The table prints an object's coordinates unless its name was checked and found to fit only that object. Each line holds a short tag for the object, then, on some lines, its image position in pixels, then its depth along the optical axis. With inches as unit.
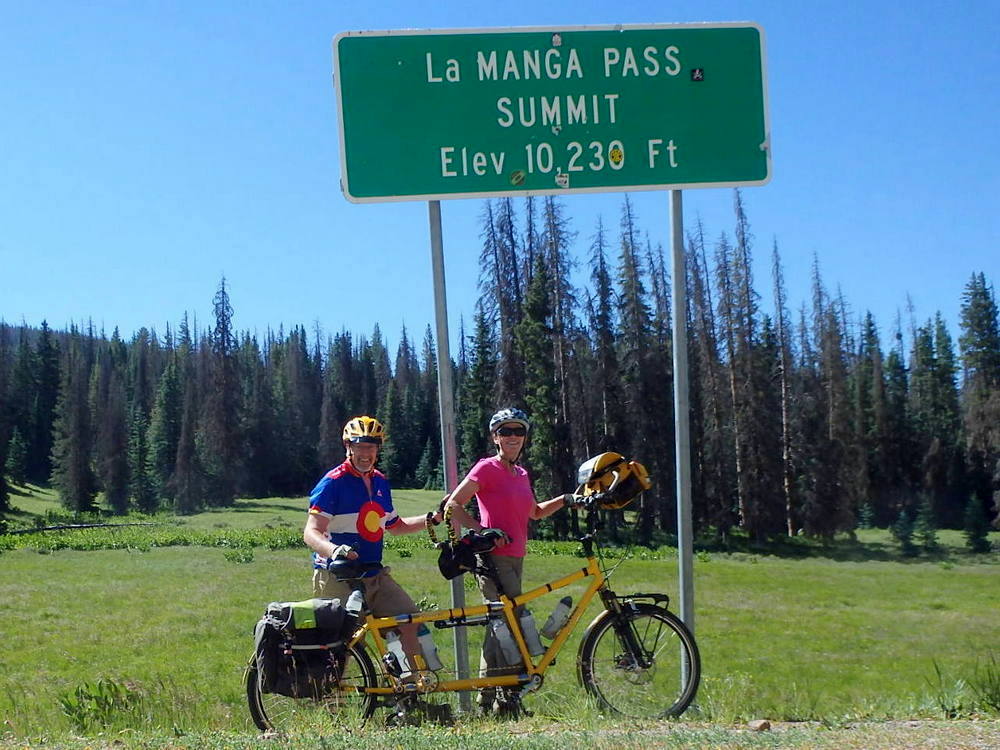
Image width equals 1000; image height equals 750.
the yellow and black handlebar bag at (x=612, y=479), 227.1
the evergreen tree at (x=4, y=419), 2365.9
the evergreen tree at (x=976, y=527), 2122.3
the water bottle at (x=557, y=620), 229.8
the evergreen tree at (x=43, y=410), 3695.9
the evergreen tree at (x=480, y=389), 1930.4
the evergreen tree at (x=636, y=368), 1979.6
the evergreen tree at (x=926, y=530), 2138.3
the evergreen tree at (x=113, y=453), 2957.7
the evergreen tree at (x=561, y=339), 1877.5
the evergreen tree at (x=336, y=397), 3309.5
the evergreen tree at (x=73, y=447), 2876.5
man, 230.7
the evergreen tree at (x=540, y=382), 1861.5
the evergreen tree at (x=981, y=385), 2623.0
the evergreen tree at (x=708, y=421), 2124.8
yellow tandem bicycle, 218.5
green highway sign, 238.7
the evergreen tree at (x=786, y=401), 2174.0
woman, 232.8
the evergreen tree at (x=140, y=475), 2969.2
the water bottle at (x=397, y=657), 220.7
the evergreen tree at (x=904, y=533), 2087.8
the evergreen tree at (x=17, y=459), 3090.6
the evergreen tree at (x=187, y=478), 2866.6
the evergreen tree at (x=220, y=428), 2945.4
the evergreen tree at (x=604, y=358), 2015.3
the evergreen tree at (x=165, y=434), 3063.5
